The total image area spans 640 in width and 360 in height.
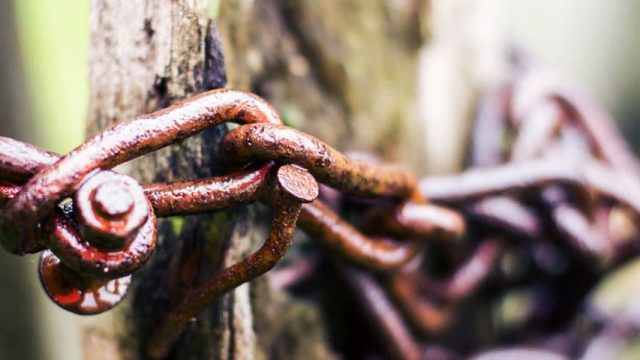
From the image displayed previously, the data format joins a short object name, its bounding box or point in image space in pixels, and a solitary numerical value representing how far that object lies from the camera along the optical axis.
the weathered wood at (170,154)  0.41
